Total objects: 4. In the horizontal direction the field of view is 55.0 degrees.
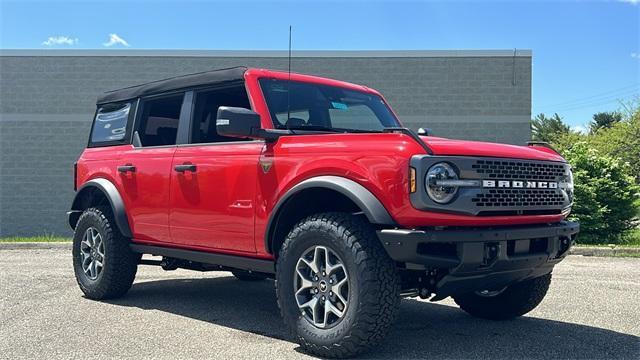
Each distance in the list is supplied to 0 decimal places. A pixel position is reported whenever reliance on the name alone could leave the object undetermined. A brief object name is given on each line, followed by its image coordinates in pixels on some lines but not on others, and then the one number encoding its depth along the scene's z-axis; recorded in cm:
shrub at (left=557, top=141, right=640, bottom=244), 1202
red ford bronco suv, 377
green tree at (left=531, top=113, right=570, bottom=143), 5621
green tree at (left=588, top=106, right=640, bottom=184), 3750
